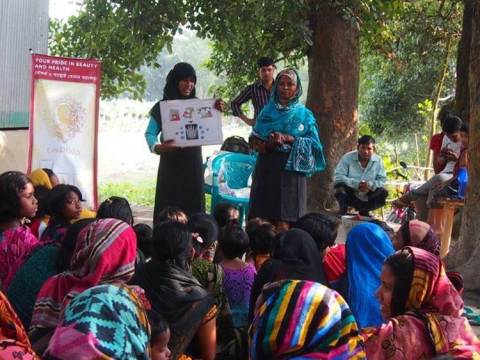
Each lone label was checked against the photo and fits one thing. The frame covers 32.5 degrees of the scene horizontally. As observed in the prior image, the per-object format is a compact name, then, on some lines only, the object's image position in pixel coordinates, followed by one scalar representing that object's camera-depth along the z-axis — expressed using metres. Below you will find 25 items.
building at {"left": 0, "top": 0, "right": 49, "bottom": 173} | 8.27
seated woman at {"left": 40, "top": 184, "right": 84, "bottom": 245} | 4.56
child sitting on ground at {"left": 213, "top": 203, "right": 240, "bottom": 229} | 5.88
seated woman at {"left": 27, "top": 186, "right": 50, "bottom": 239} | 5.09
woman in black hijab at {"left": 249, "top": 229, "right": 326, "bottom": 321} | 3.82
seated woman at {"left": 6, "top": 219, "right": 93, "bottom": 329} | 3.63
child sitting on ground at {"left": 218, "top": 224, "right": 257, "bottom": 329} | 4.48
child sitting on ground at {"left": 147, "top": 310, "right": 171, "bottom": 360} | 2.86
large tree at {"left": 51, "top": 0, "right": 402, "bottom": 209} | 9.44
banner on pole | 7.04
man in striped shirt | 7.90
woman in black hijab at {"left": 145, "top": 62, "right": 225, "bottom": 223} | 6.78
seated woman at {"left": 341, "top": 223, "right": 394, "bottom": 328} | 3.91
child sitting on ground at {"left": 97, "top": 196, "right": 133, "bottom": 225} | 4.53
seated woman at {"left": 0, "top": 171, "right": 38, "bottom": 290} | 4.18
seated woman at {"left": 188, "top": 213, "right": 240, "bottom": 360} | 4.14
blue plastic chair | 8.65
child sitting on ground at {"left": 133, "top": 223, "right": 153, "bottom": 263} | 4.76
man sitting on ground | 8.88
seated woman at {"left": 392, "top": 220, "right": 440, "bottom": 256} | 4.14
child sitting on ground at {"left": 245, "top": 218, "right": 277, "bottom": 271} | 5.07
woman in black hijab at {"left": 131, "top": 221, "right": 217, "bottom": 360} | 3.52
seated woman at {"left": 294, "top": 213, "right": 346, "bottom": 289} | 4.25
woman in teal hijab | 6.25
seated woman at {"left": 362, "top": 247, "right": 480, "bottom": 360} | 2.88
